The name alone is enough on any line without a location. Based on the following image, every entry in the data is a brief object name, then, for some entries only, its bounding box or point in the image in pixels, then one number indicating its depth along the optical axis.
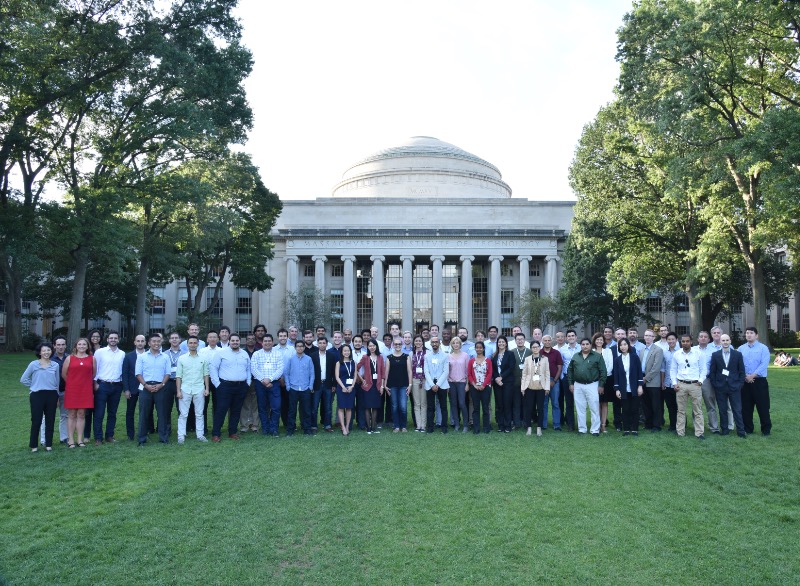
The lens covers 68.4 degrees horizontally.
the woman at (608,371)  12.24
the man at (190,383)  11.31
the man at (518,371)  12.38
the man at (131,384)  11.39
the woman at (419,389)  12.50
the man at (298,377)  12.11
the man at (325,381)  12.41
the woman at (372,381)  12.39
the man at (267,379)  11.98
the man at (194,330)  11.47
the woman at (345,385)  12.16
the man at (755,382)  11.73
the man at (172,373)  11.41
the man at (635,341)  12.70
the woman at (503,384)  12.26
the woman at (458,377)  12.51
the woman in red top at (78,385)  10.77
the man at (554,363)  12.47
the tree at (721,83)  21.14
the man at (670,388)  12.24
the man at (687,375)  11.64
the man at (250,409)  12.66
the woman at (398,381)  12.55
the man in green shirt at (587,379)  11.80
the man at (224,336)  12.09
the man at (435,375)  12.38
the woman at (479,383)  12.22
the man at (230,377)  11.65
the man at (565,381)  12.57
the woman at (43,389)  10.46
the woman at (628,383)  11.88
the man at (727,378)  11.57
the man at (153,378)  11.20
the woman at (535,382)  11.99
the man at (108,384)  11.13
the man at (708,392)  11.90
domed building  55.16
